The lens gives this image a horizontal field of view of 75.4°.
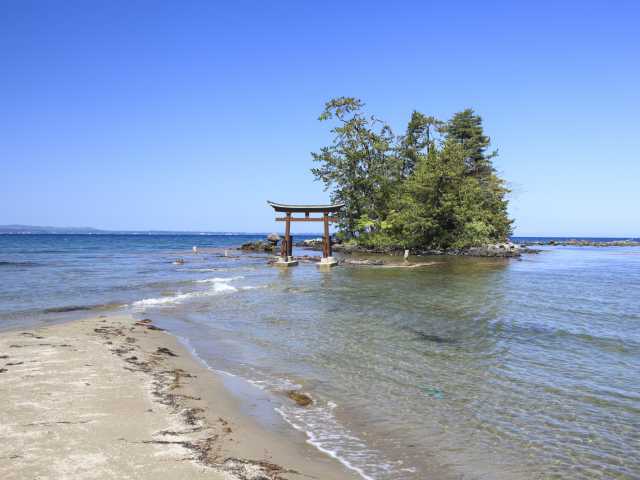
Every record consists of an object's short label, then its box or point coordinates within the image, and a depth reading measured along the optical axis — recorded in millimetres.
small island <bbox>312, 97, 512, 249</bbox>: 47125
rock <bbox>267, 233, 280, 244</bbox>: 65188
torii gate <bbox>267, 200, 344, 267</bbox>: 35000
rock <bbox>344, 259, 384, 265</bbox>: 37344
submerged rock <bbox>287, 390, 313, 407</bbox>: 6870
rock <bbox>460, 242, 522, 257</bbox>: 46656
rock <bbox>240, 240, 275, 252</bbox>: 61594
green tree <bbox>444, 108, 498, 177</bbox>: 59469
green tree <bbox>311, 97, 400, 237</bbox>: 52844
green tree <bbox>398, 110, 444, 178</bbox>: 55500
